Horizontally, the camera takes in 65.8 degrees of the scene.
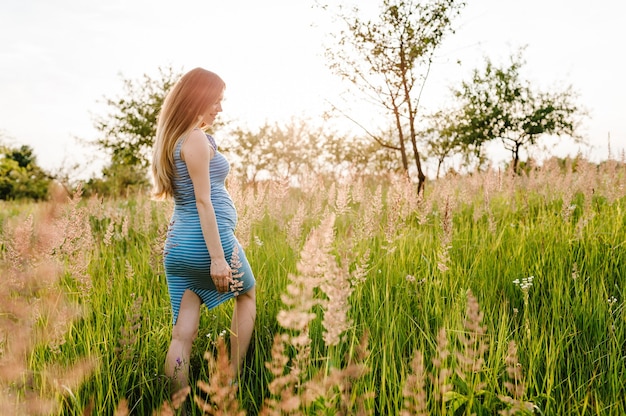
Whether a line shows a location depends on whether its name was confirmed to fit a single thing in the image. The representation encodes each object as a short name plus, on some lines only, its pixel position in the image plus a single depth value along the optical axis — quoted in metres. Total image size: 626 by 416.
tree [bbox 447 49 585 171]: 34.97
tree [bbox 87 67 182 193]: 31.11
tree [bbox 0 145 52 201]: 37.53
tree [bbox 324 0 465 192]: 9.05
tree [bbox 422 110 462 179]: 31.73
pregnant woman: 2.67
